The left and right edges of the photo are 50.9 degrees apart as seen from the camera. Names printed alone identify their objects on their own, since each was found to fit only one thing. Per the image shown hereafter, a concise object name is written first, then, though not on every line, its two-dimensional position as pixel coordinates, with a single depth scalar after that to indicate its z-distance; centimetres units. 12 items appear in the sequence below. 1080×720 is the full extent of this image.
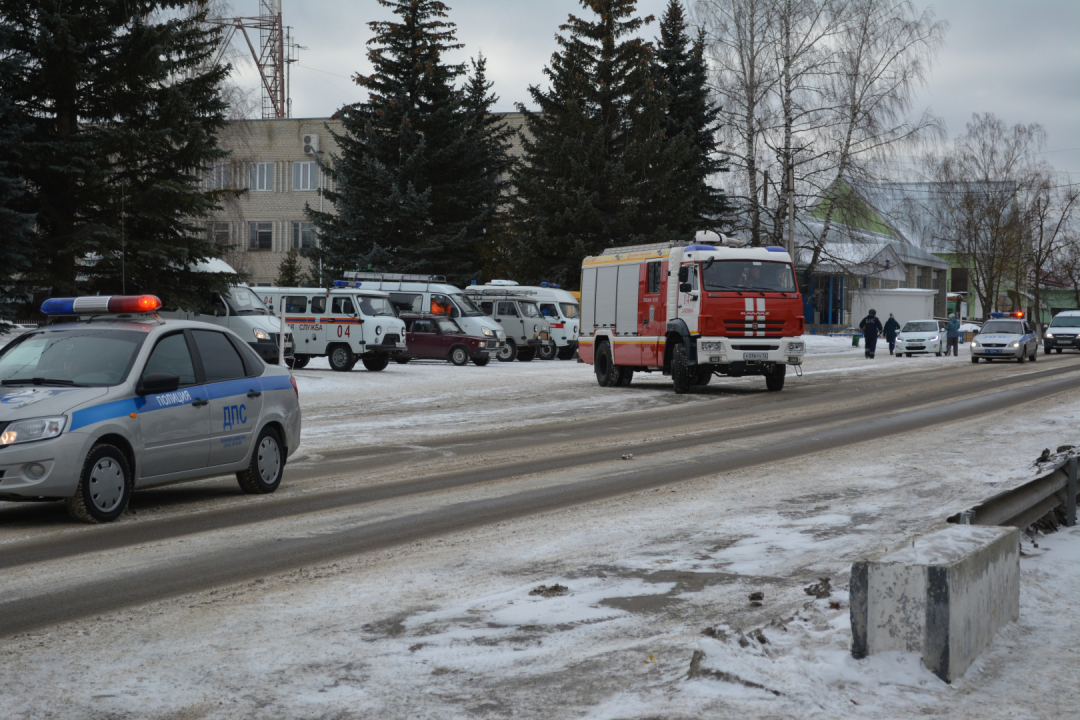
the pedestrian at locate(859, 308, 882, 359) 3797
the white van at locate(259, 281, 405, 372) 3058
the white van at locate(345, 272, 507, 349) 3494
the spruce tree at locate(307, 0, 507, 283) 4616
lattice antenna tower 7381
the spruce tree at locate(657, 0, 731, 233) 4984
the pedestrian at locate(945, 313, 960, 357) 4234
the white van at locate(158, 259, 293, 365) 2894
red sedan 3425
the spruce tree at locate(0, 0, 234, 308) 2255
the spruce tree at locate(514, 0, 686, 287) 4503
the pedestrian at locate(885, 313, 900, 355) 4240
